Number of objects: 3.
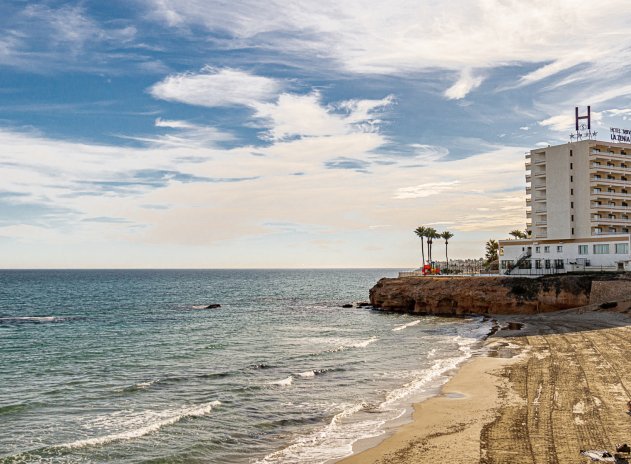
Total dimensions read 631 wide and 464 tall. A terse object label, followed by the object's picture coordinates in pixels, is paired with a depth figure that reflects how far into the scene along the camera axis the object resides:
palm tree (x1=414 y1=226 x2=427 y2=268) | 134.50
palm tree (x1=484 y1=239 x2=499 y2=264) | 124.65
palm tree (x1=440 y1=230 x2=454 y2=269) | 137.39
